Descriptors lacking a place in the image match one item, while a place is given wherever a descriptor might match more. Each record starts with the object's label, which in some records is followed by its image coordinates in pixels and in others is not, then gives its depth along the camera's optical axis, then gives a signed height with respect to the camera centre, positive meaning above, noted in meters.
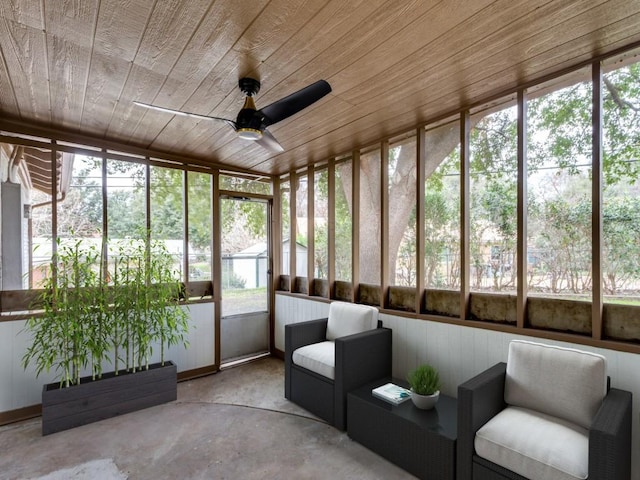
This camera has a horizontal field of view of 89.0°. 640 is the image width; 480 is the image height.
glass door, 4.37 -0.54
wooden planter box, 2.71 -1.42
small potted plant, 2.27 -1.06
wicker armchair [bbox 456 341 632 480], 1.50 -0.99
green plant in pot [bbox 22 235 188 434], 2.80 -0.81
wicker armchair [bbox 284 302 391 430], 2.68 -1.07
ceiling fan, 1.90 +0.82
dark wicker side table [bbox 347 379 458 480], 1.98 -1.30
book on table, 2.42 -1.20
